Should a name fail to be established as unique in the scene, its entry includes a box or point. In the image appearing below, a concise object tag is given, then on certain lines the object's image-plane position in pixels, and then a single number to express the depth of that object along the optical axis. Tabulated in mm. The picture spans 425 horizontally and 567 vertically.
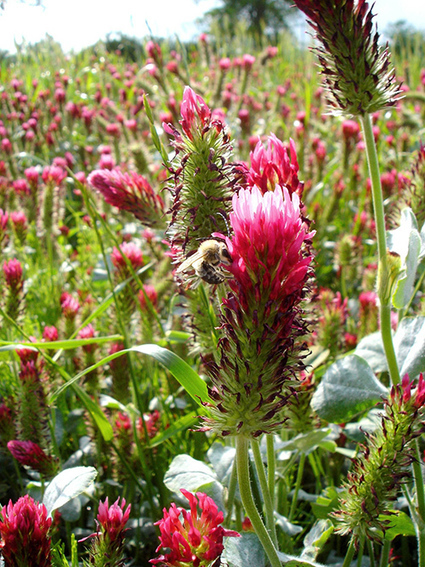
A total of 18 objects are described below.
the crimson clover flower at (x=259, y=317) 142
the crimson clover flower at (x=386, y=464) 173
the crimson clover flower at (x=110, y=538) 180
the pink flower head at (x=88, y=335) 304
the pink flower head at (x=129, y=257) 323
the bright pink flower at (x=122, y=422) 277
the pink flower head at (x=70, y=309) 330
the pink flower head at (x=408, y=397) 171
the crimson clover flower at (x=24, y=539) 169
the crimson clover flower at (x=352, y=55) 193
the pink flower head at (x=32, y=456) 232
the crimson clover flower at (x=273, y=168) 172
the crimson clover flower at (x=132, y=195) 248
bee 160
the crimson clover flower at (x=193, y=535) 147
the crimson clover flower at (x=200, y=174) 179
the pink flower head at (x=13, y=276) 321
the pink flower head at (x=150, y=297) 335
